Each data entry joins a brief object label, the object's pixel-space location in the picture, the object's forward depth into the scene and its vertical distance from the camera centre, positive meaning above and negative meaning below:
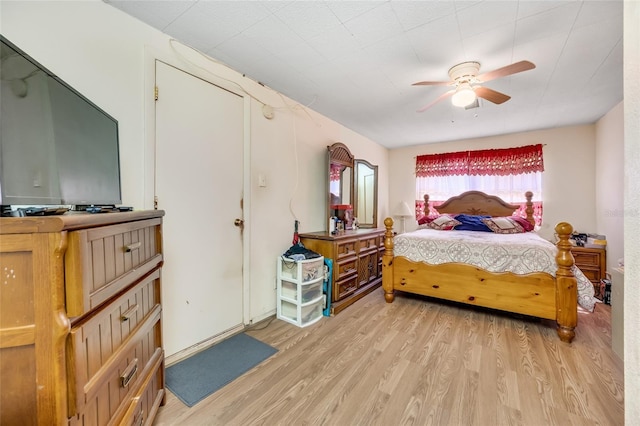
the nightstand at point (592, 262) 3.08 -0.70
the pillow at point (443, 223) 3.73 -0.23
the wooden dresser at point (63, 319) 0.59 -0.27
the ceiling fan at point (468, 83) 2.03 +1.01
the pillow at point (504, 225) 3.41 -0.26
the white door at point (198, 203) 1.79 +0.06
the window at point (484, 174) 3.84 +0.53
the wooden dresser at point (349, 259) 2.70 -0.60
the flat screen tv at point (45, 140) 0.71 +0.25
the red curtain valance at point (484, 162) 3.83 +0.73
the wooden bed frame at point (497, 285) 2.11 -0.77
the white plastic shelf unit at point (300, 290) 2.40 -0.80
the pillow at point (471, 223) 3.54 -0.24
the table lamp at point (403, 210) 4.65 -0.04
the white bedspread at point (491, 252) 2.25 -0.45
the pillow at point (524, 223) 3.57 -0.24
